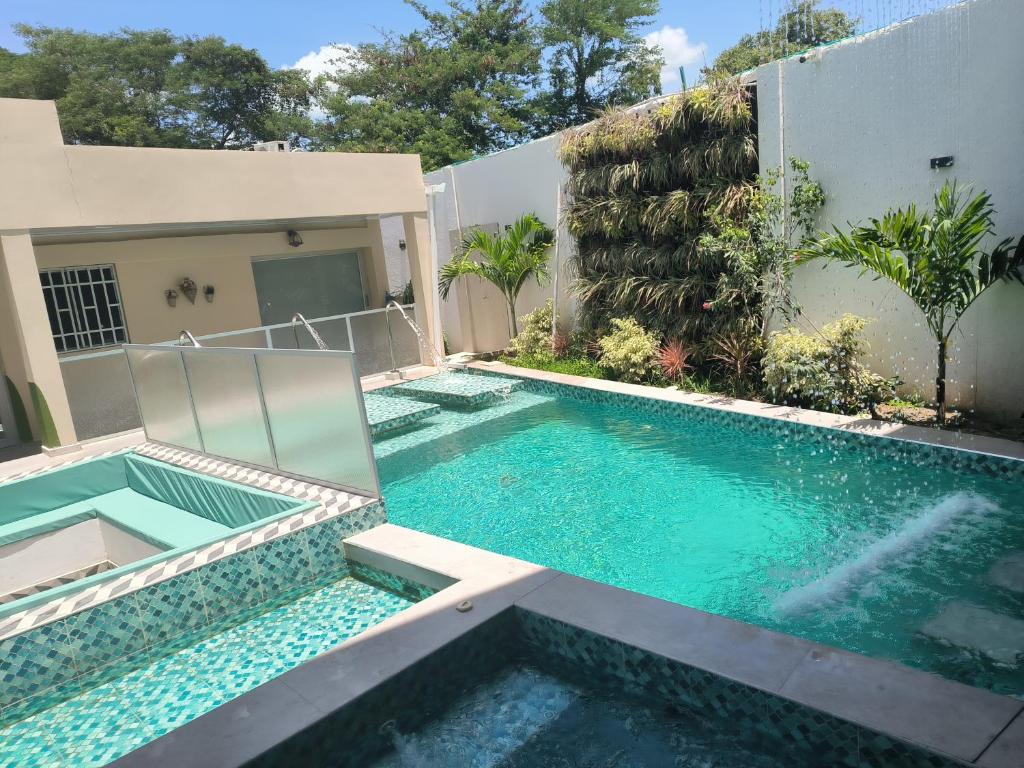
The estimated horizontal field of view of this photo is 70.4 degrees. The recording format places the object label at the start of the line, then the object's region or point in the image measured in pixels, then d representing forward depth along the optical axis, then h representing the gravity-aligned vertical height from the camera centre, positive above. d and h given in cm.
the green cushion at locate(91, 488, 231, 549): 607 -211
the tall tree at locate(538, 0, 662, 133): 2530 +615
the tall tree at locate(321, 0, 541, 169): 2447 +581
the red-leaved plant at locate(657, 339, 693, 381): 970 -170
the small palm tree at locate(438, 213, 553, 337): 1246 -15
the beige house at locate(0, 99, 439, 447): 852 +48
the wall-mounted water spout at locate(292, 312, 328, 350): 996 -87
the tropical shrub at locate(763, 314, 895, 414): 765 -164
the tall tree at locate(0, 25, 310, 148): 2545 +710
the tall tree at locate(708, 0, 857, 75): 927 +332
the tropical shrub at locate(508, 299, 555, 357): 1227 -147
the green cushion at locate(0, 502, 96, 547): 661 -209
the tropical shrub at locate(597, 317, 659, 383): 1002 -159
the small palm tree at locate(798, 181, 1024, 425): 646 -47
